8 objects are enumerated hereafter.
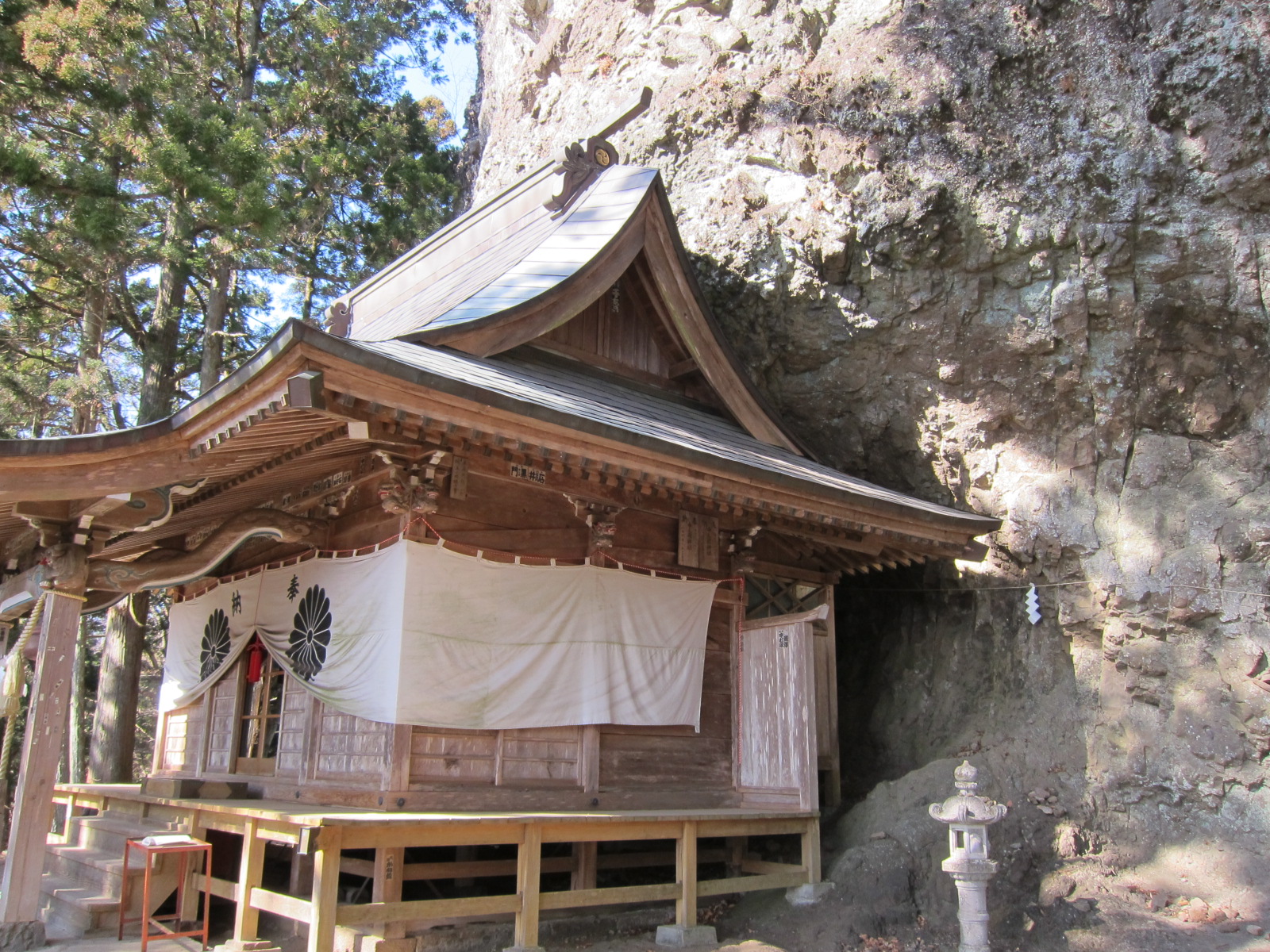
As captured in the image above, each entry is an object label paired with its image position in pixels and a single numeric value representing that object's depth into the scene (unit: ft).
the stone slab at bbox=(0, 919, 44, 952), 19.84
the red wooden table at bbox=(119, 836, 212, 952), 20.16
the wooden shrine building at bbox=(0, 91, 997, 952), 20.15
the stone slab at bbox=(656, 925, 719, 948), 22.58
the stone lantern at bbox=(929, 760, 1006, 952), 19.70
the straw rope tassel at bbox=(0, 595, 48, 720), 22.31
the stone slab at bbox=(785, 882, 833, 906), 24.90
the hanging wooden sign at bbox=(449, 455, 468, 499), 23.12
